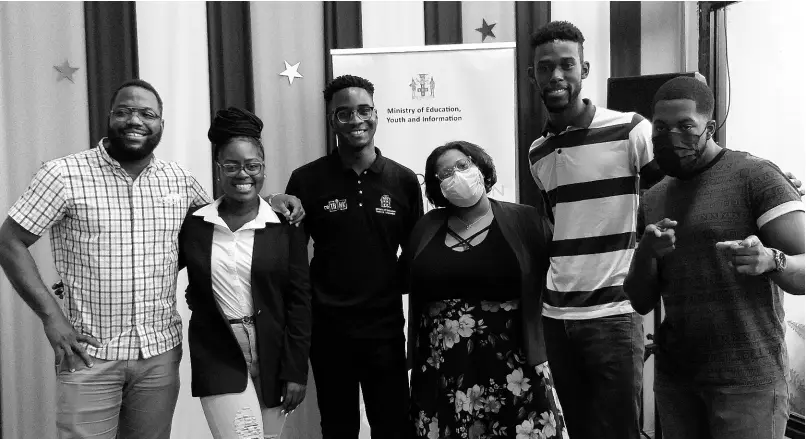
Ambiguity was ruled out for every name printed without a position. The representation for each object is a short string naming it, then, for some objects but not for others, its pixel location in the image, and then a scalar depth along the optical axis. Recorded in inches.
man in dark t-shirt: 58.0
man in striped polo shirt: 79.2
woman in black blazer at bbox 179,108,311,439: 76.5
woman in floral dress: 76.8
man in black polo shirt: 91.4
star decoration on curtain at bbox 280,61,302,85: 138.3
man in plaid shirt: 79.8
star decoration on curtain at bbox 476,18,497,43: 142.9
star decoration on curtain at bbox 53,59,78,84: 131.0
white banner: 128.1
